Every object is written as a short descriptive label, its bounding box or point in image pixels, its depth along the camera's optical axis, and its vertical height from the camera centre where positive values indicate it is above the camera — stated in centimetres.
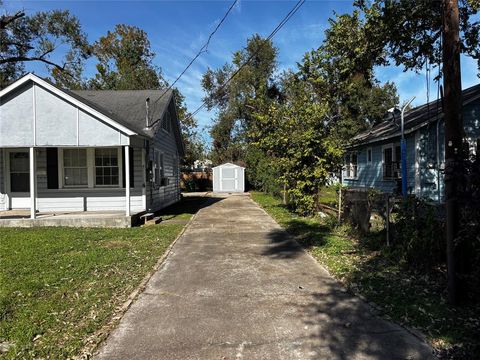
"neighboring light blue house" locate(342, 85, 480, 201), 1292 +112
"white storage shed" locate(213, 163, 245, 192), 3338 +24
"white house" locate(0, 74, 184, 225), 1096 +115
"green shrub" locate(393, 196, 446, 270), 564 -96
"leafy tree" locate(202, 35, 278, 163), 3747 +908
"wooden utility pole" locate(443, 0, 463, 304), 452 +70
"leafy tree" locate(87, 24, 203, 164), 3597 +1172
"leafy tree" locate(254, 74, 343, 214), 1226 +101
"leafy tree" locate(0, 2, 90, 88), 2831 +1172
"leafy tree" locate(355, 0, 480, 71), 994 +425
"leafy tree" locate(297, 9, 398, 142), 1168 +521
